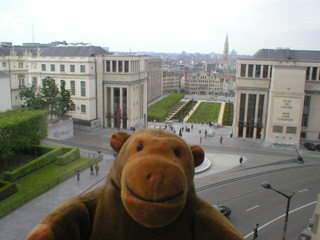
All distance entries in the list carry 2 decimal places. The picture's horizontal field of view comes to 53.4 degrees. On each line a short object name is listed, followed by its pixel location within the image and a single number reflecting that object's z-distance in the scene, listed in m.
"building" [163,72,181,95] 146.50
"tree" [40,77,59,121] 45.56
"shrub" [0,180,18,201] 26.80
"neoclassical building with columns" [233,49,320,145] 46.91
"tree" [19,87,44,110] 44.63
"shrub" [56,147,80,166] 35.41
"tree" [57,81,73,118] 47.78
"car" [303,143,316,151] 48.28
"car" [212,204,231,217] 25.70
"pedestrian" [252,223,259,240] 22.53
